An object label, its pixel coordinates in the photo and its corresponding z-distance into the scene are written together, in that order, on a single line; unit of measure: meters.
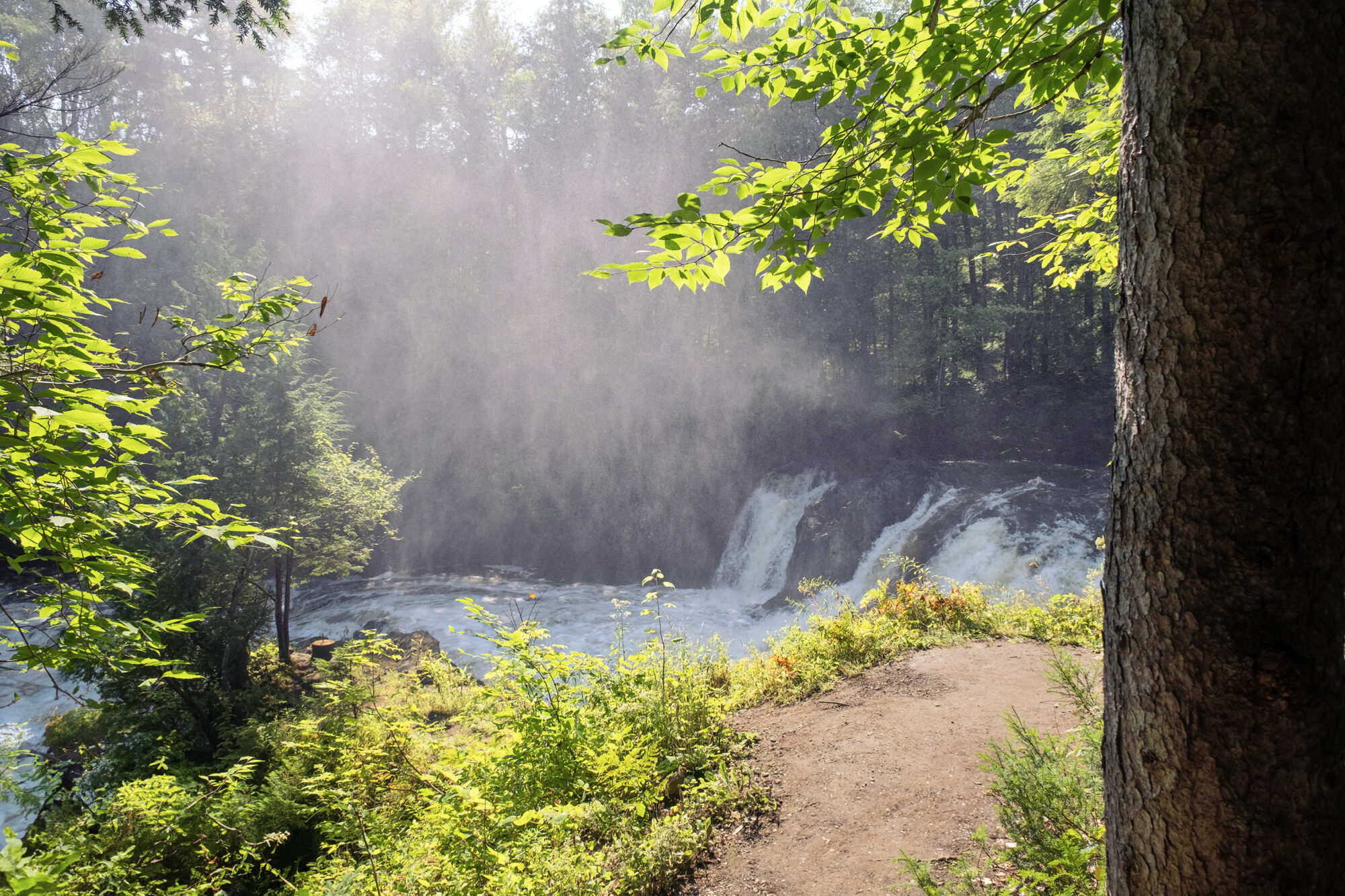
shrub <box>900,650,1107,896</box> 2.17
